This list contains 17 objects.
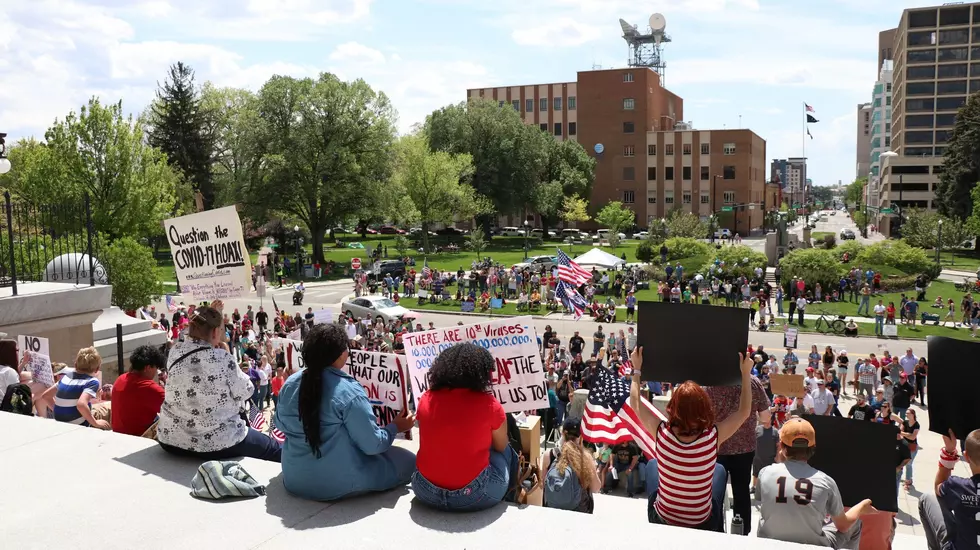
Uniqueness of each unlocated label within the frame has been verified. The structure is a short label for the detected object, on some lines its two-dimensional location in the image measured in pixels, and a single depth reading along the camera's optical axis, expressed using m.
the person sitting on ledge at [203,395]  5.18
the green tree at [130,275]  25.95
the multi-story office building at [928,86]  102.88
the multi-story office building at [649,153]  93.12
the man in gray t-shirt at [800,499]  4.22
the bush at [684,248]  49.47
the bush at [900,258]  41.62
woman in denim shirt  4.44
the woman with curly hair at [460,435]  4.30
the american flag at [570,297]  24.58
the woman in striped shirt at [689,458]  4.43
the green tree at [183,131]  71.31
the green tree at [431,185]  69.12
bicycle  30.42
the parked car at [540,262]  51.41
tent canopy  40.56
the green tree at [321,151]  54.66
